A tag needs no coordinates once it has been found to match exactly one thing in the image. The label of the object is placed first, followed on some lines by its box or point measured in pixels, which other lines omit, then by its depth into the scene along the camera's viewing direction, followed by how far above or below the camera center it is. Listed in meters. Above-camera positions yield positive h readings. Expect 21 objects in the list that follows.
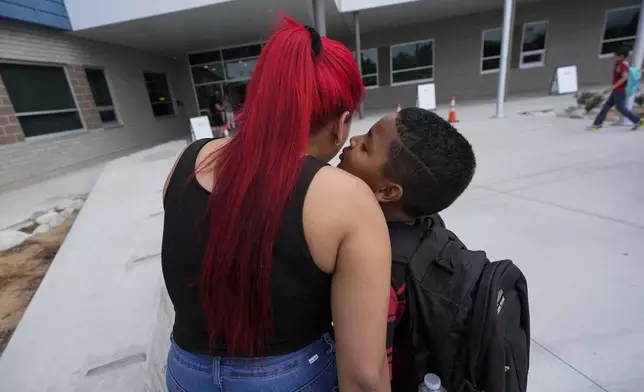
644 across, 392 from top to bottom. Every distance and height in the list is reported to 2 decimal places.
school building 8.25 +1.01
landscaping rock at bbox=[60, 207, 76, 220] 4.77 -1.35
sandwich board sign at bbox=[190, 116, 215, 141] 8.92 -0.77
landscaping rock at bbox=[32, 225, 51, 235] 4.24 -1.36
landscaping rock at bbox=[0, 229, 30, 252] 3.81 -1.31
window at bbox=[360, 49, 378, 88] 15.79 +0.45
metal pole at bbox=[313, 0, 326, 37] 6.30 +1.22
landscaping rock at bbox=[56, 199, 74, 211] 5.06 -1.33
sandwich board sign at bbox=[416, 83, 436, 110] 11.15 -0.74
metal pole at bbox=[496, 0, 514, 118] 8.26 +0.20
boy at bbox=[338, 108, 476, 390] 0.88 -0.23
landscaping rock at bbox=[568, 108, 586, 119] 7.95 -1.33
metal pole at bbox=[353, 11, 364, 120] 10.68 +1.47
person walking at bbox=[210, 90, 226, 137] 11.49 -0.67
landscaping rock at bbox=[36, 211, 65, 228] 4.48 -1.32
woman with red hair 0.69 -0.31
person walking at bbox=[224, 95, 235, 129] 12.43 -0.52
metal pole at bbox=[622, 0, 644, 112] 6.31 -0.03
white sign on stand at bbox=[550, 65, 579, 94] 12.33 -0.80
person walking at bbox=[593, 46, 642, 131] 6.19 -0.83
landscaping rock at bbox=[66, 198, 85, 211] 5.09 -1.35
